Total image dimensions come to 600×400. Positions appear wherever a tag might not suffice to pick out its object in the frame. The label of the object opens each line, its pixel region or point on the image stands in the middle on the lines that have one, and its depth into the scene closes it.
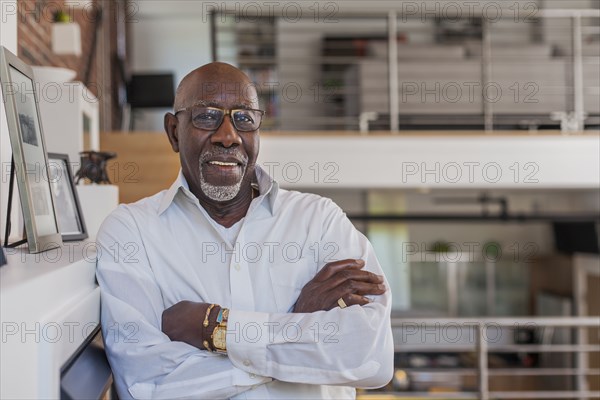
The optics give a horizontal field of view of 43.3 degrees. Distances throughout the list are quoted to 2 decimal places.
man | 1.47
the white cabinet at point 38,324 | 1.00
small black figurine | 2.61
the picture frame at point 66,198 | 2.03
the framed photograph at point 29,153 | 1.40
